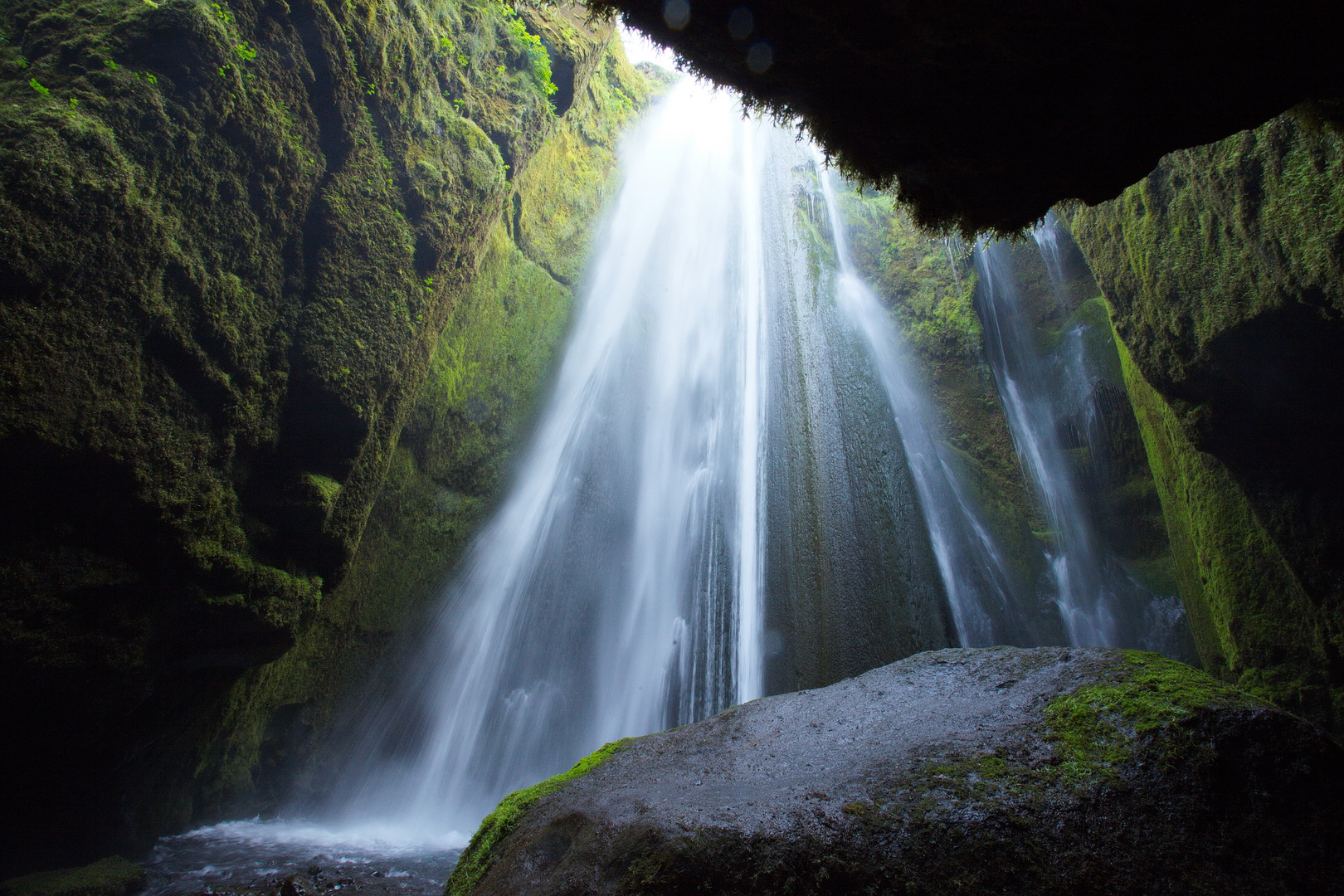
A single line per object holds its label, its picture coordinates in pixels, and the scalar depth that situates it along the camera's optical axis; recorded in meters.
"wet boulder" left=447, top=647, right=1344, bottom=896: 1.69
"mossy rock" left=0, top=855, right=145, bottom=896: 4.91
